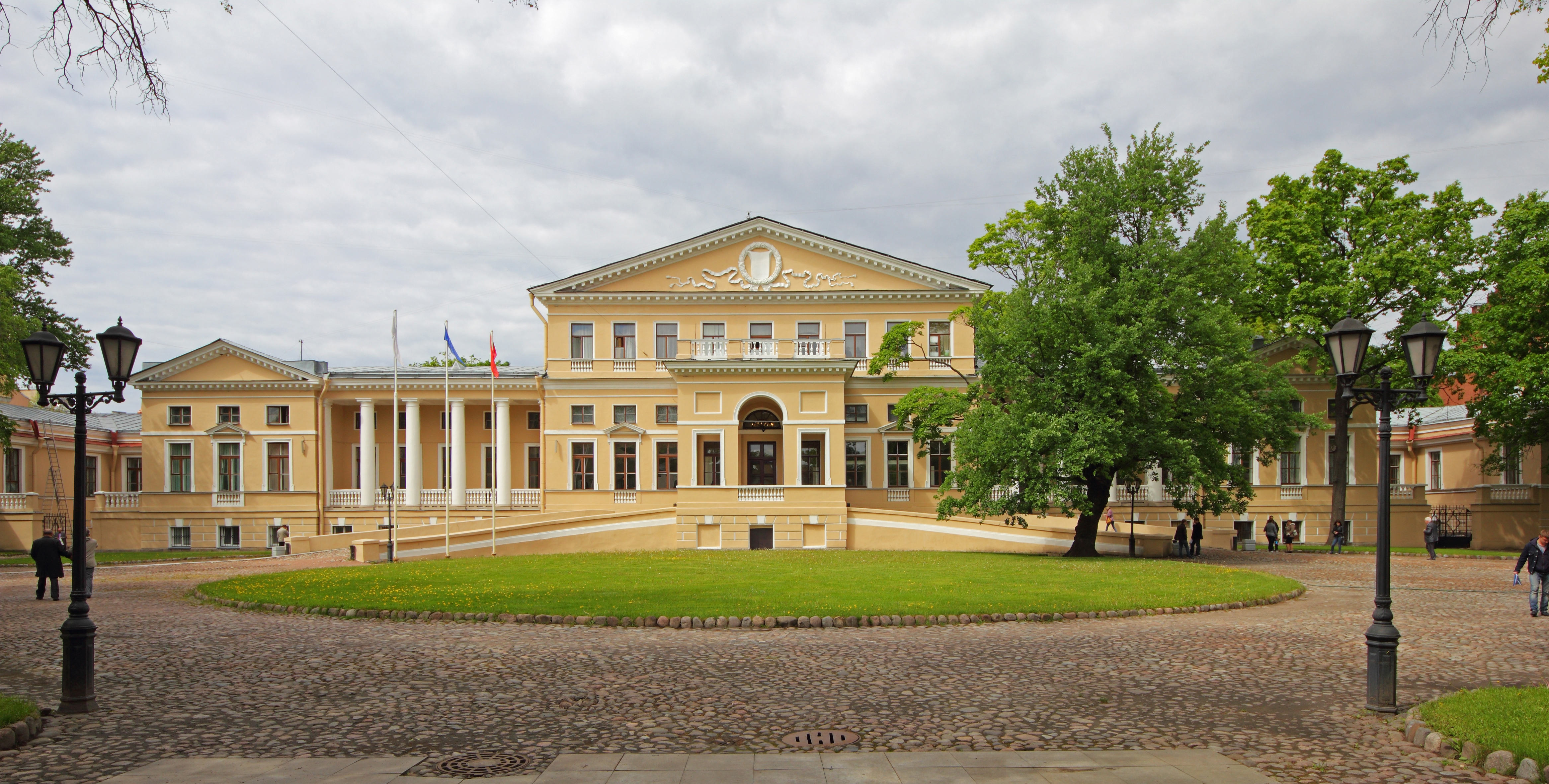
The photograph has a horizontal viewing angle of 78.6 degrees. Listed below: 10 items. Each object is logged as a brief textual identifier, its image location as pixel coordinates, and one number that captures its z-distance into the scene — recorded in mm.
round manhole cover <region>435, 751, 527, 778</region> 7797
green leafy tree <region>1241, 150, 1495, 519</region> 36625
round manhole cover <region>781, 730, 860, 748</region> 8641
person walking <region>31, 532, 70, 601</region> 20578
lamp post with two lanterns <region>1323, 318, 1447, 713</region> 9805
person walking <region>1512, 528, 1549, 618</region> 17266
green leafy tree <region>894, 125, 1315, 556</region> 30016
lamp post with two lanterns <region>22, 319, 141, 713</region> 9969
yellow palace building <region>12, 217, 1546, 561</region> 45406
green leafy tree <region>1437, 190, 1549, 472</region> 34281
